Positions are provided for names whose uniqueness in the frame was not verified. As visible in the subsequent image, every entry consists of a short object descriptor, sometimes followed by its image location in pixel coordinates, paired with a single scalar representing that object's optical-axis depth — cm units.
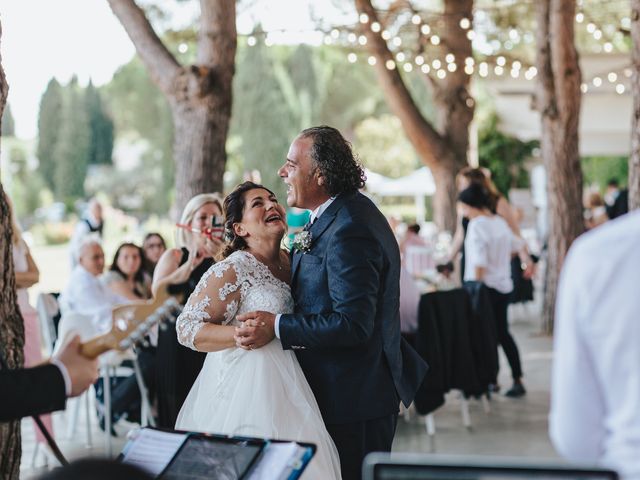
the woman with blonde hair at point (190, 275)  496
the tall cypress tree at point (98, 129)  4416
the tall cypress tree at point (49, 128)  4406
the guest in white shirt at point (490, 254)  748
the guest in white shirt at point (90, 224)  1262
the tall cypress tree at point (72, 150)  4344
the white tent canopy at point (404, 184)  2598
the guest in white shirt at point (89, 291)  661
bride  333
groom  324
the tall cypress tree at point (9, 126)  3686
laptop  170
